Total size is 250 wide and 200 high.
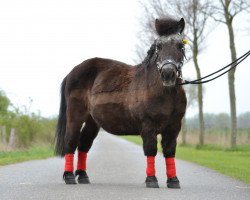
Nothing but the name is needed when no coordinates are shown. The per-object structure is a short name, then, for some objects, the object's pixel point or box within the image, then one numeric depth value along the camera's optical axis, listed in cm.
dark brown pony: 906
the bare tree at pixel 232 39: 2689
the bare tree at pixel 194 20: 3194
